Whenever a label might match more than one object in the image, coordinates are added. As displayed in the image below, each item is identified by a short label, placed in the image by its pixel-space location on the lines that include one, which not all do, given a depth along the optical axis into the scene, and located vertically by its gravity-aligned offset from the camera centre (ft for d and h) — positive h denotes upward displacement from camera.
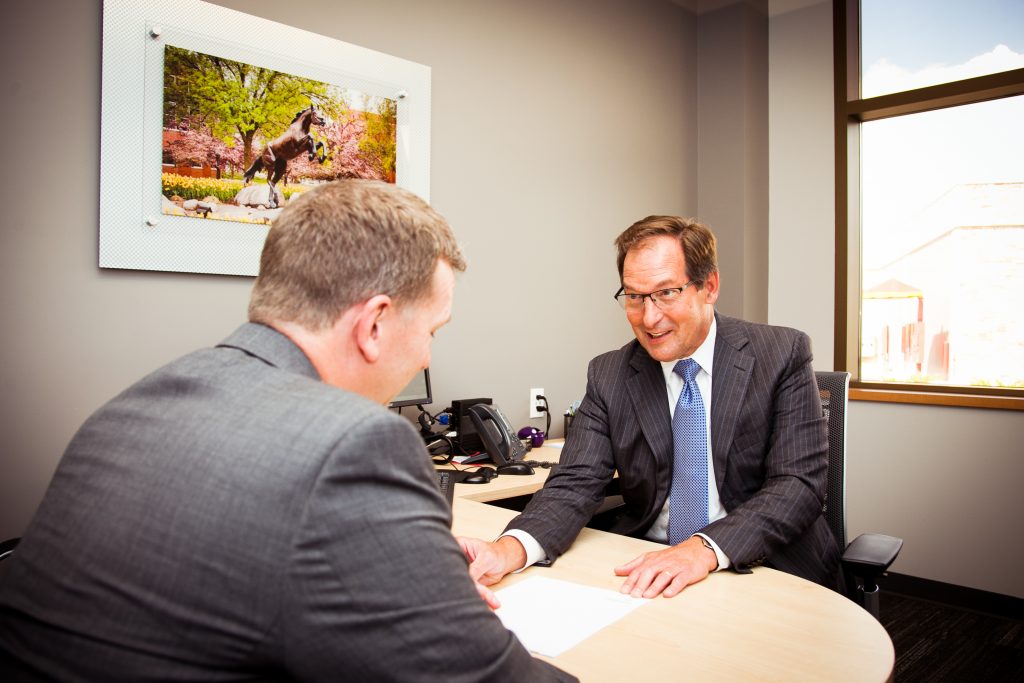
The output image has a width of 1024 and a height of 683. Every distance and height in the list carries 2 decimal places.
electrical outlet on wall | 10.84 -0.80
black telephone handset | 8.38 -0.99
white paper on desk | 3.58 -1.41
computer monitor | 8.63 -0.51
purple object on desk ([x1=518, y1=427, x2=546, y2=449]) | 9.96 -1.16
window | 10.88 +2.46
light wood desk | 3.28 -1.42
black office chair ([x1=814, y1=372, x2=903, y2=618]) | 5.19 -1.42
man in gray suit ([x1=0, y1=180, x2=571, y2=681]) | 2.04 -0.59
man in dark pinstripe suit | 5.46 -0.57
